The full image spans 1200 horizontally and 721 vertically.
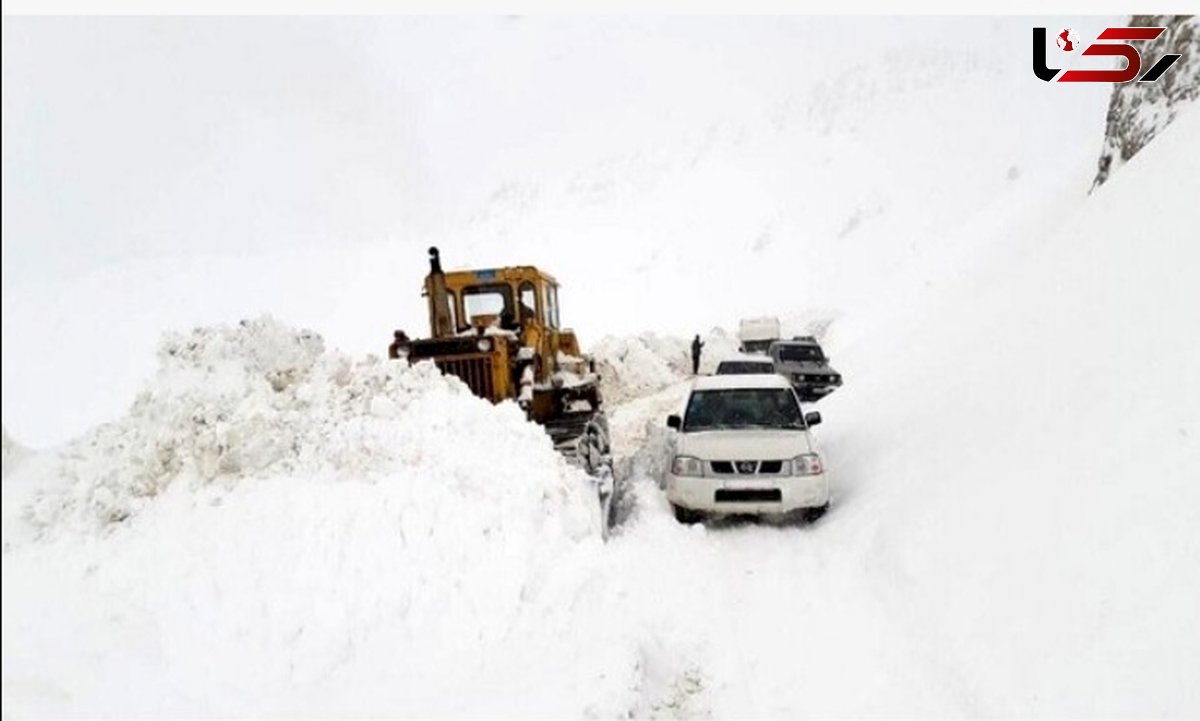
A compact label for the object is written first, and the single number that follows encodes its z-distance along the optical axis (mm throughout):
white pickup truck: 7590
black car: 18891
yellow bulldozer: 9586
